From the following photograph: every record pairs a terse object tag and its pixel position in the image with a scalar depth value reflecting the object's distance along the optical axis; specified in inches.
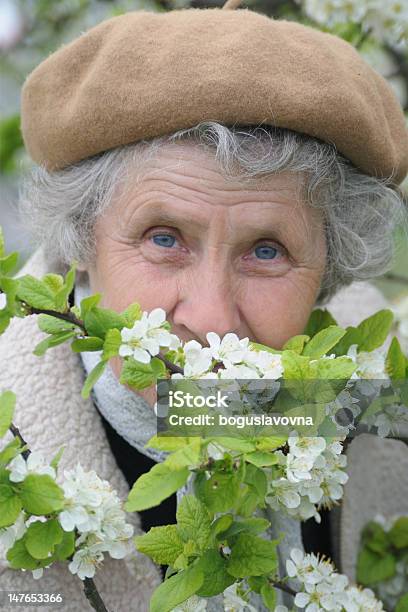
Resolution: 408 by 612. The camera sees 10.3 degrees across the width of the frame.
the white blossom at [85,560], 46.8
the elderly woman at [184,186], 50.7
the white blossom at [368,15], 58.3
